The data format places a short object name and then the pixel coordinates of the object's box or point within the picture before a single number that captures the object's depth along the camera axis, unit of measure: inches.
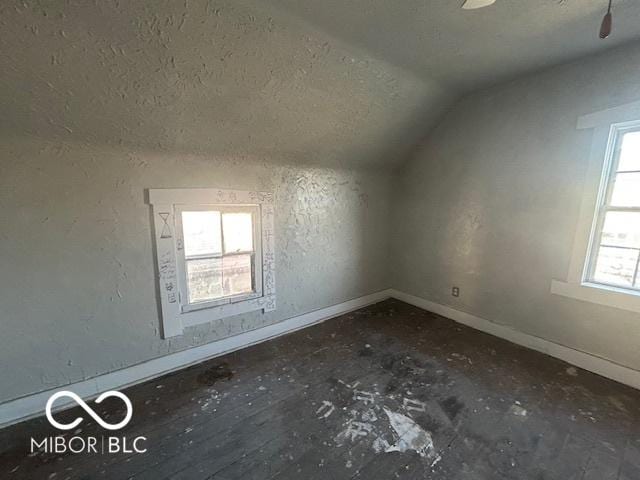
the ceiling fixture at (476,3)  56.4
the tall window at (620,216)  80.7
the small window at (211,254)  84.5
